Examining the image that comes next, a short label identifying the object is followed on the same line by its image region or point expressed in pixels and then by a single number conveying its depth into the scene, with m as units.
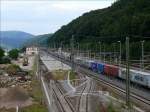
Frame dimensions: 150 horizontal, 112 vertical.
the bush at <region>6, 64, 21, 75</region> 105.46
